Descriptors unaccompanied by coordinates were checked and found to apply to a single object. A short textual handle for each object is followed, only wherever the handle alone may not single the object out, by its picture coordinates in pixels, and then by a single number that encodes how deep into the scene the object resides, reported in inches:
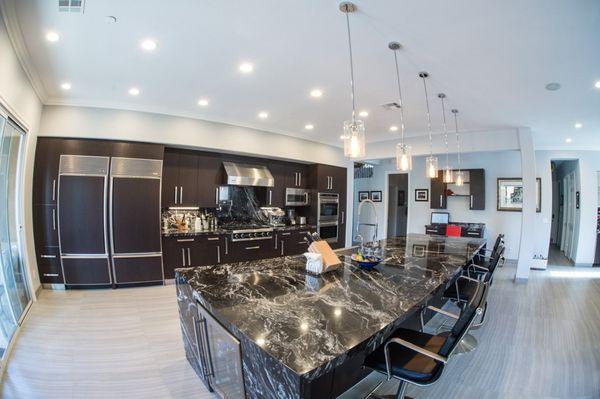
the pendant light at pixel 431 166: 148.0
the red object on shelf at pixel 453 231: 251.9
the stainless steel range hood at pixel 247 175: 197.3
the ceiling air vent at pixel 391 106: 155.5
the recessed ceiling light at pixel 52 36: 94.8
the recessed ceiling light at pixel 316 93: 138.7
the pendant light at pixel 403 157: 125.9
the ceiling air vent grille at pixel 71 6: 78.5
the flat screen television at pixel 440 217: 281.7
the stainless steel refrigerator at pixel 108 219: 154.2
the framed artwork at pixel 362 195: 344.4
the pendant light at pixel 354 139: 95.0
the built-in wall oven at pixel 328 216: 246.7
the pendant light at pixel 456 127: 166.7
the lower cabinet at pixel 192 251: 172.2
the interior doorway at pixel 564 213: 264.2
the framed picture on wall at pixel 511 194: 252.1
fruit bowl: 95.3
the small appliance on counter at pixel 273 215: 228.8
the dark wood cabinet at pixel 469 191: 262.2
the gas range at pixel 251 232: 191.3
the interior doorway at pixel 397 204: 331.6
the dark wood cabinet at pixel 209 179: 193.0
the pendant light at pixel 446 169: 142.7
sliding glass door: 103.6
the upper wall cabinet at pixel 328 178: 247.3
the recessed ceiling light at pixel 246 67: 112.9
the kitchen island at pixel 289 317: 45.9
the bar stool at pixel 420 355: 55.0
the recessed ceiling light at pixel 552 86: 123.5
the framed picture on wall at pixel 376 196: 331.3
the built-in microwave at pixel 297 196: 236.7
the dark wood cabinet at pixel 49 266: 152.9
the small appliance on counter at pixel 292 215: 244.0
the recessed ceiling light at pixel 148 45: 97.5
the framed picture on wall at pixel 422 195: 294.0
